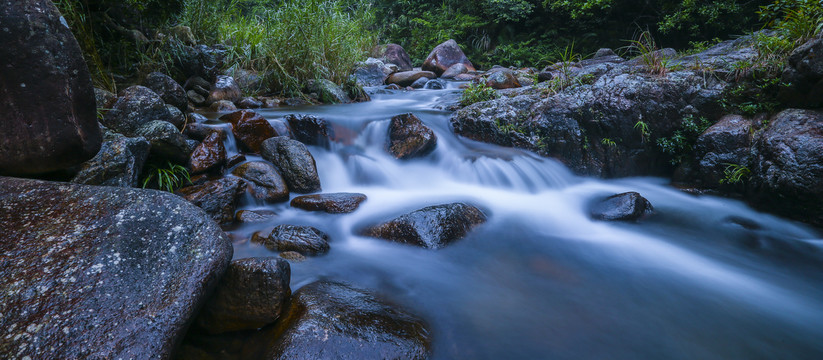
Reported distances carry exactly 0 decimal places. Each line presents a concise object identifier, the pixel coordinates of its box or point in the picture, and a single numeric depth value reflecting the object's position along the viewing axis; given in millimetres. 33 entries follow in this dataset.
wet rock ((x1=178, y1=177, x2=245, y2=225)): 3369
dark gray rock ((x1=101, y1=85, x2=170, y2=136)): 3693
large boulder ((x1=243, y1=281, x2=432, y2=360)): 1848
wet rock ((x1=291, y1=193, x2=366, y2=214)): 3844
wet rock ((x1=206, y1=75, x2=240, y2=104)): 6844
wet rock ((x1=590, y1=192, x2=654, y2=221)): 4004
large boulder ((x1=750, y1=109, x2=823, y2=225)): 3596
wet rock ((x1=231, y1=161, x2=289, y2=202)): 3918
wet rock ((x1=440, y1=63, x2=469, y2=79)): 13720
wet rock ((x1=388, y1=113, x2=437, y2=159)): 5453
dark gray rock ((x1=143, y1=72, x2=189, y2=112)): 5016
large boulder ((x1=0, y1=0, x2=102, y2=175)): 1922
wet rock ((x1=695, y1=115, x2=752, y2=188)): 4371
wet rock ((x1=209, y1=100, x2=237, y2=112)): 6504
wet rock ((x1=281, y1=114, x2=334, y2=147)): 5301
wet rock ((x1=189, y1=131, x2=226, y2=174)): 3799
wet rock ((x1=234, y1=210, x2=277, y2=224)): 3520
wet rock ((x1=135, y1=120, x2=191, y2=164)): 3472
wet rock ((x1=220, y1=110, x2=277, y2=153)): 4688
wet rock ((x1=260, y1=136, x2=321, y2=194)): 4242
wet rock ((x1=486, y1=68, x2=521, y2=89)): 9234
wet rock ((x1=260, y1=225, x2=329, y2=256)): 3020
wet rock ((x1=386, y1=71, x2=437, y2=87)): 12383
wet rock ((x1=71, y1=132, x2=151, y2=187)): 2660
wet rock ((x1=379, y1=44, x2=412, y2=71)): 15935
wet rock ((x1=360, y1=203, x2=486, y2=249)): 3240
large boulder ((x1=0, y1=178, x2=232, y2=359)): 1463
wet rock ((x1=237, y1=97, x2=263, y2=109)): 6975
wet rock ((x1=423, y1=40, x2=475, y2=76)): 14391
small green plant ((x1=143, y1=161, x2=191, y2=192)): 3426
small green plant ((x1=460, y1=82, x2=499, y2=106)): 6797
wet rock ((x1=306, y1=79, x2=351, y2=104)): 8023
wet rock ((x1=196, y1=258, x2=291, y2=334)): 2037
